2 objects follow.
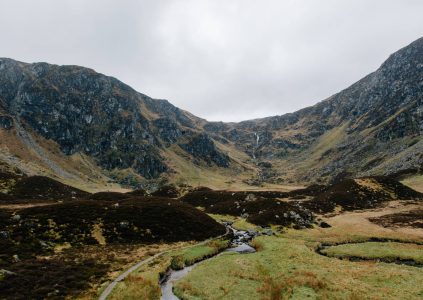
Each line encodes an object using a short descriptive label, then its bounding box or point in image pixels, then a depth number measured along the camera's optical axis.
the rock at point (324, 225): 81.69
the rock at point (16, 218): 64.44
